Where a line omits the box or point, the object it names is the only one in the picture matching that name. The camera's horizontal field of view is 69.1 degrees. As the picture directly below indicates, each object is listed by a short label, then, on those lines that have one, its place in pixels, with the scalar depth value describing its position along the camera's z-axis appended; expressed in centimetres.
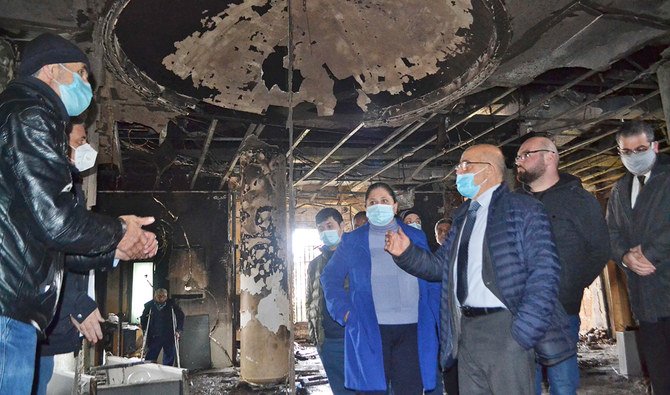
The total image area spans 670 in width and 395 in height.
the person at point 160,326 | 914
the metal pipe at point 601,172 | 1306
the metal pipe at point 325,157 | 859
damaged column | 815
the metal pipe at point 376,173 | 1077
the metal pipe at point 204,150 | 797
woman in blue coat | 341
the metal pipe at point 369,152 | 849
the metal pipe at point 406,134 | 777
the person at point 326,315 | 452
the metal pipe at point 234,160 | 829
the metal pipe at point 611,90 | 622
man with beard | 306
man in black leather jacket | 167
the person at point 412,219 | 636
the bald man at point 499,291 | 244
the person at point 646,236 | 292
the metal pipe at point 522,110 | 672
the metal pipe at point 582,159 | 1071
